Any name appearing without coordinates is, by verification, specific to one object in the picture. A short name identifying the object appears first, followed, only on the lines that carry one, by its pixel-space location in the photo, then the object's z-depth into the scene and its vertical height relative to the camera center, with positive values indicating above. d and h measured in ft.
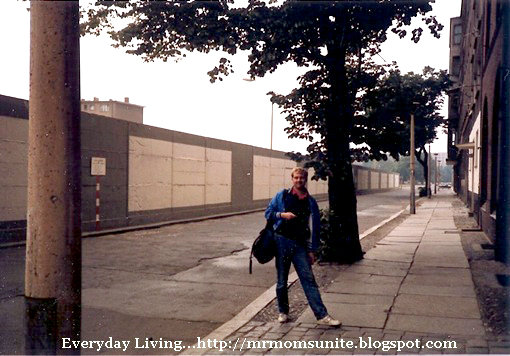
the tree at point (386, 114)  33.73 +4.09
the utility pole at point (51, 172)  9.29 +0.03
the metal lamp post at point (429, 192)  156.52 -4.30
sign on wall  53.01 +0.78
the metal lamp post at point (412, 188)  83.24 -1.67
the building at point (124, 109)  230.68 +29.27
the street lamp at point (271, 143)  126.07 +7.79
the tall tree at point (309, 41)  29.42 +7.92
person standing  19.17 -1.99
